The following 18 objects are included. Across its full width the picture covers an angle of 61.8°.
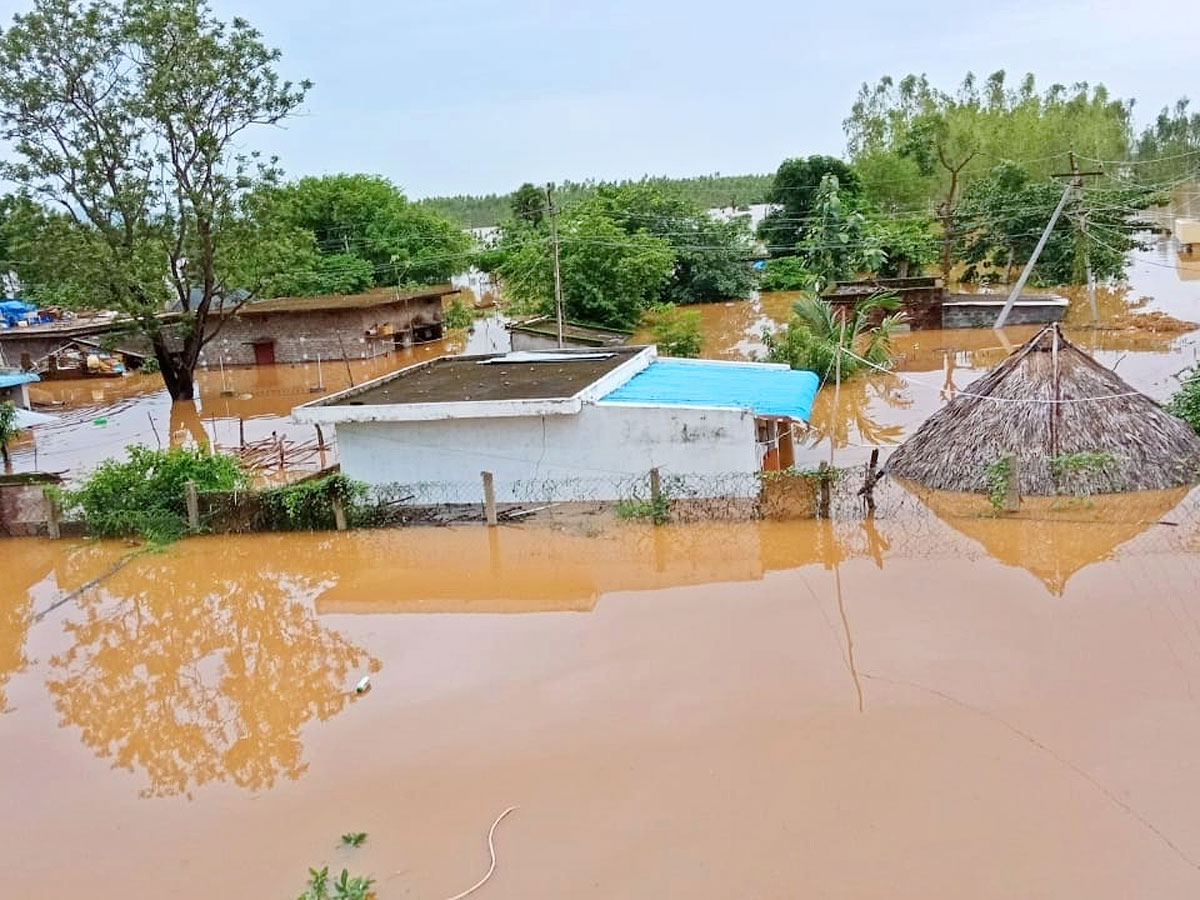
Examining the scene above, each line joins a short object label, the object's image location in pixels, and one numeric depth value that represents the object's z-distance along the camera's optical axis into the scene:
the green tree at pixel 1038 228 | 34.97
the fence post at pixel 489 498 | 12.86
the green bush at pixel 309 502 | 13.31
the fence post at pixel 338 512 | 13.34
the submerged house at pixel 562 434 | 13.24
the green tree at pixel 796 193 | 44.78
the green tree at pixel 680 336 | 25.94
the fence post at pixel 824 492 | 12.38
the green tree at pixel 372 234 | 41.62
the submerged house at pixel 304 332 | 31.36
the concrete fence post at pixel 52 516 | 13.80
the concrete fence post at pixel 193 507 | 13.50
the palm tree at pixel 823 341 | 21.92
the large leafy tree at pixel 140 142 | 22.55
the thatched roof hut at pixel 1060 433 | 12.67
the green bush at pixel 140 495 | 13.69
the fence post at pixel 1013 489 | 12.09
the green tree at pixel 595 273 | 31.39
